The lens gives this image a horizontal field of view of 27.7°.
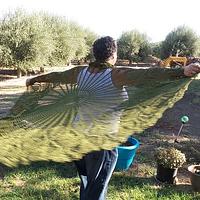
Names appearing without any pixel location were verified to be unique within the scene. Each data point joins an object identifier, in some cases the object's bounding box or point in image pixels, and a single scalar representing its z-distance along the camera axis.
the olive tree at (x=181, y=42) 44.91
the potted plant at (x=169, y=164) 5.39
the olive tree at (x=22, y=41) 24.94
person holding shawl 2.98
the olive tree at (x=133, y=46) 47.91
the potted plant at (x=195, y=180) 5.08
